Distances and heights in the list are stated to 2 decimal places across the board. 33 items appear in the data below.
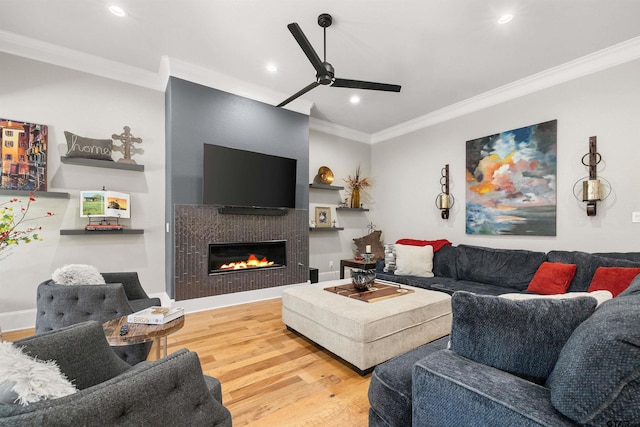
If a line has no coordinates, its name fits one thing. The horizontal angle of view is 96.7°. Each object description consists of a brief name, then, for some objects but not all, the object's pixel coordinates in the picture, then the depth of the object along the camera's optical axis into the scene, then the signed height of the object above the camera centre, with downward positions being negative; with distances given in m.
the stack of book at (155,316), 1.69 -0.63
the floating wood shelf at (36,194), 2.91 +0.20
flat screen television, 3.62 +0.46
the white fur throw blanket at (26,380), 0.64 -0.40
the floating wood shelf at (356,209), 5.54 +0.07
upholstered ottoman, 2.12 -0.91
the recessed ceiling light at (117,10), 2.54 +1.83
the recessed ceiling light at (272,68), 3.44 +1.78
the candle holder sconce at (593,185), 3.05 +0.30
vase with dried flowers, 5.61 +0.55
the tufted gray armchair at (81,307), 1.85 -0.62
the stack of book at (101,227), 3.23 -0.17
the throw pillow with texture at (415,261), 3.90 -0.67
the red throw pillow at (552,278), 2.80 -0.67
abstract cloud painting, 3.51 +0.41
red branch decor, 2.91 -0.04
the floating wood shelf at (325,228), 5.01 -0.29
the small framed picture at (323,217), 5.23 -0.08
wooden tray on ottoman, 2.61 -0.78
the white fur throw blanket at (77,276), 1.97 -0.45
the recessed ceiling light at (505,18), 2.57 +1.78
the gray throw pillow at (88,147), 3.16 +0.75
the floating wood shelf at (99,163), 3.17 +0.57
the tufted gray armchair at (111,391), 0.61 -0.49
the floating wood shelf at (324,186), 4.99 +0.47
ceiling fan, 2.28 +1.30
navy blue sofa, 0.71 -0.56
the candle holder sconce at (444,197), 4.50 +0.25
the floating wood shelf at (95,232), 3.15 -0.22
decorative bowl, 2.85 -0.67
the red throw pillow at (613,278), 2.34 -0.56
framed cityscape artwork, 2.93 +0.60
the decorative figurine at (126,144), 3.48 +0.85
